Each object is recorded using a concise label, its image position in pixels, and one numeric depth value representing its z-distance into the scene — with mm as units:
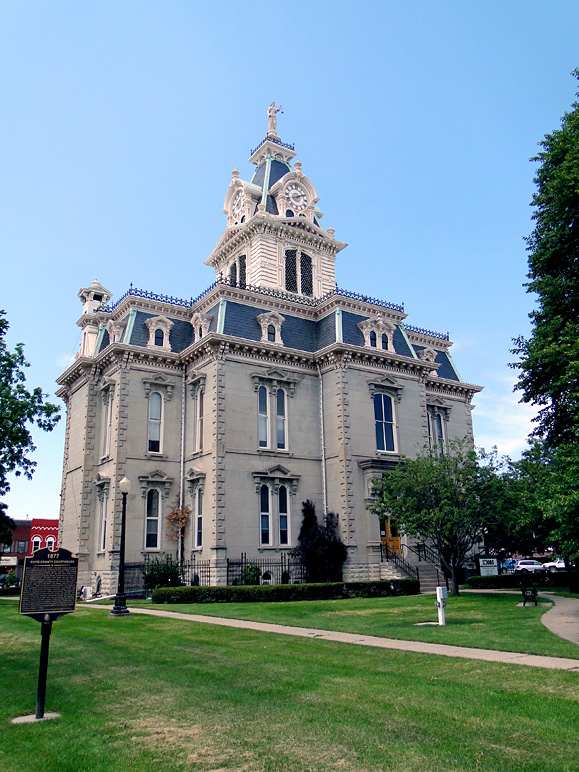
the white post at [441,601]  16928
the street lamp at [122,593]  22953
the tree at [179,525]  35188
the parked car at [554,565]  65931
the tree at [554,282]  22969
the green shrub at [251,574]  32156
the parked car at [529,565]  67912
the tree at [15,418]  23219
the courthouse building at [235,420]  34500
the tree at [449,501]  27953
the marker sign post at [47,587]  9273
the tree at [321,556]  34219
